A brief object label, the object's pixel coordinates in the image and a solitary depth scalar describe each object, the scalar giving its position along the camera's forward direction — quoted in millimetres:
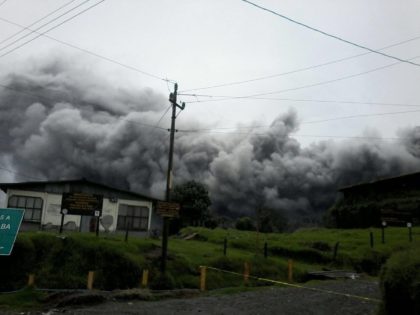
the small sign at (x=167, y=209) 23598
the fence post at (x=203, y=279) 21812
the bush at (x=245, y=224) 70819
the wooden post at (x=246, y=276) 23547
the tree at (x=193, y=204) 70438
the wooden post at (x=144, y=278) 21200
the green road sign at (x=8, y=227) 11781
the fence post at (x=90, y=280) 19162
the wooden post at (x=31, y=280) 18569
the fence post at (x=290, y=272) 26438
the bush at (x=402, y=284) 7406
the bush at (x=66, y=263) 19688
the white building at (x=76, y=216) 43344
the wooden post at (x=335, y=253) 33969
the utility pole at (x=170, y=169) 23859
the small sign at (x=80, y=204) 26272
